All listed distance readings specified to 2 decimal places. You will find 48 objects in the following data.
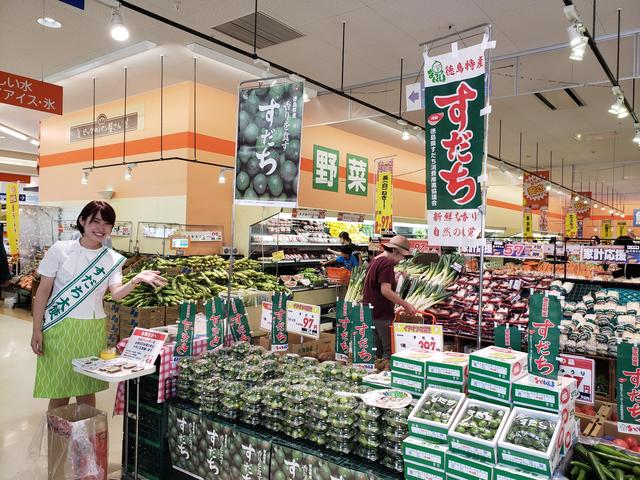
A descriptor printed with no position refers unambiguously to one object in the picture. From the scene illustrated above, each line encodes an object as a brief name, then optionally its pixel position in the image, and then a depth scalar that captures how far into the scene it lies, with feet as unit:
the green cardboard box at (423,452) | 6.42
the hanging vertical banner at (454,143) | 8.50
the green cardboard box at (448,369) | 7.41
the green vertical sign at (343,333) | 10.52
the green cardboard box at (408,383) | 7.71
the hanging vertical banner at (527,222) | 52.65
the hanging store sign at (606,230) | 65.67
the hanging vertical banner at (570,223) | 59.89
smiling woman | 10.48
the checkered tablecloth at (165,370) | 9.75
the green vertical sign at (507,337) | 7.98
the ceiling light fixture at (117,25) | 15.30
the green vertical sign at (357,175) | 42.78
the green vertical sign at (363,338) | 9.78
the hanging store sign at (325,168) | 38.88
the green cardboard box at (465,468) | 6.05
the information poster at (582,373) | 8.88
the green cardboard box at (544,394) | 6.52
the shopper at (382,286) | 15.99
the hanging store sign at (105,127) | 35.06
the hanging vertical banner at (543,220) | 55.01
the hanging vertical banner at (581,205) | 64.95
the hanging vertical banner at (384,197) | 31.89
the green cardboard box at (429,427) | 6.56
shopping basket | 30.25
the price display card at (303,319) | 11.00
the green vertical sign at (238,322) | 11.82
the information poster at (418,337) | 8.97
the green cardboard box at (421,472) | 6.44
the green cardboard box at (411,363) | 7.71
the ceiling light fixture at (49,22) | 18.99
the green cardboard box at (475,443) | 6.08
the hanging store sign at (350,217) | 38.86
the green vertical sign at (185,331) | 10.25
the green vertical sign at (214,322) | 11.07
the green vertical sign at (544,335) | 6.85
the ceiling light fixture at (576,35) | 14.40
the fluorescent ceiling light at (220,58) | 24.97
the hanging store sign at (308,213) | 33.18
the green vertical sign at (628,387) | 7.52
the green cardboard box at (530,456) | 5.79
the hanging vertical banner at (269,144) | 10.80
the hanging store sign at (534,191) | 50.70
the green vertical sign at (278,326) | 11.27
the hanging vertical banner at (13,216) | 35.01
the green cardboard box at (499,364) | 6.85
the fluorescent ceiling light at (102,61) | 25.58
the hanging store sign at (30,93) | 18.88
